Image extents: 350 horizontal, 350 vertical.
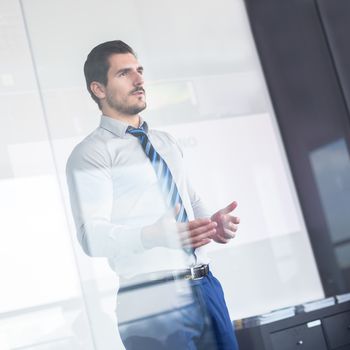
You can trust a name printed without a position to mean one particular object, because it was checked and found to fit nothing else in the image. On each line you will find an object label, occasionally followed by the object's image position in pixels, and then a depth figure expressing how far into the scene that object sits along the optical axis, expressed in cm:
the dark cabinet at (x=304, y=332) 297
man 267
